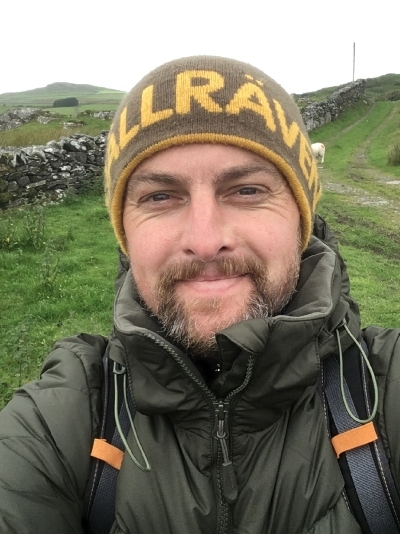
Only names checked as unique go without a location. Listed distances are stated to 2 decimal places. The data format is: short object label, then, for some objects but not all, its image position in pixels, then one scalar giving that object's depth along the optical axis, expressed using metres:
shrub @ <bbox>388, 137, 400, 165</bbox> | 18.67
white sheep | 17.35
